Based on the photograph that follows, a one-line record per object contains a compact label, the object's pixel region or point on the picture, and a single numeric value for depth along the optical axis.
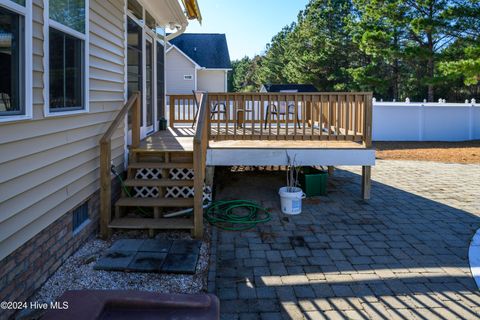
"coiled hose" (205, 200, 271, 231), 5.19
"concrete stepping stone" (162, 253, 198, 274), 3.61
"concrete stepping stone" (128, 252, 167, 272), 3.61
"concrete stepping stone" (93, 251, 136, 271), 3.61
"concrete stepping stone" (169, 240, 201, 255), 4.06
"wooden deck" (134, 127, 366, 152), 5.89
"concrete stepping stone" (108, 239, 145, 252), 4.08
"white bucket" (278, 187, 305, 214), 5.62
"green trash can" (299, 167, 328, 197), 6.71
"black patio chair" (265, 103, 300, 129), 6.39
